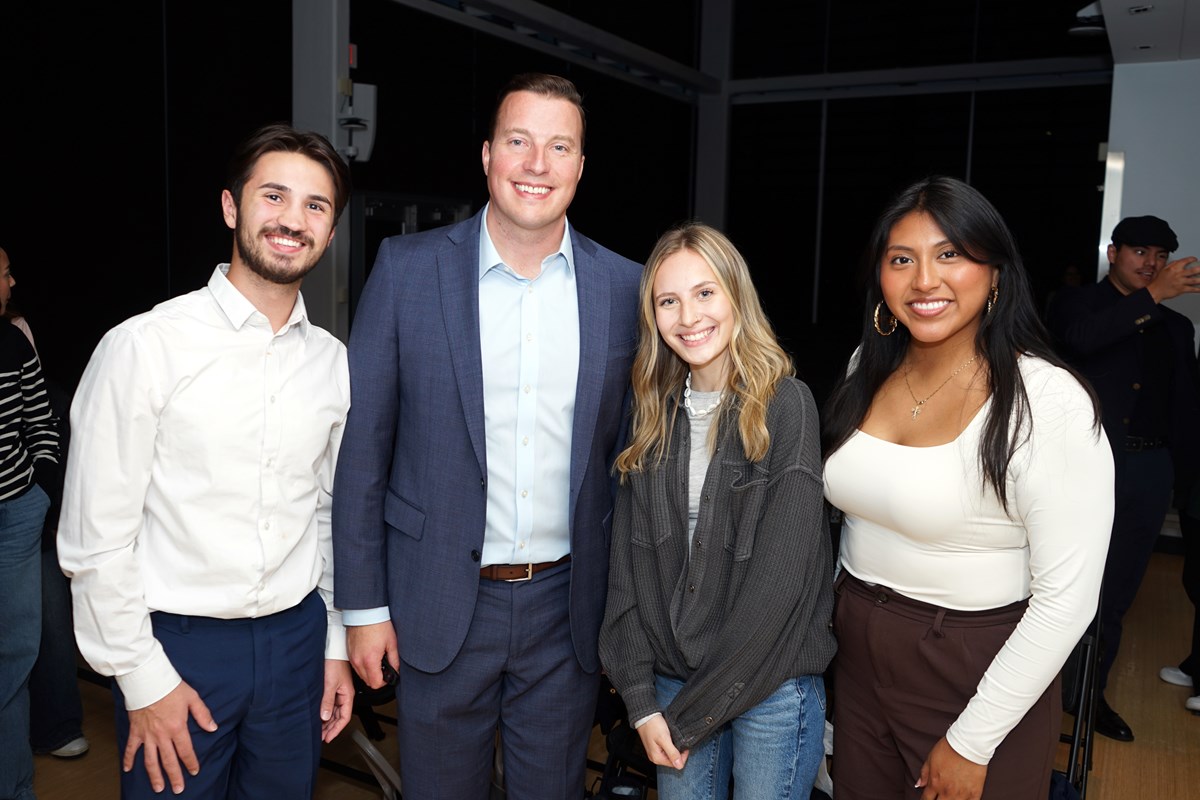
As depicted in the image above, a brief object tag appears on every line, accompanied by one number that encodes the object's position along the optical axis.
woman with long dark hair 1.57
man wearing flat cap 3.68
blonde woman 1.73
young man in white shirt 1.63
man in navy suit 1.86
